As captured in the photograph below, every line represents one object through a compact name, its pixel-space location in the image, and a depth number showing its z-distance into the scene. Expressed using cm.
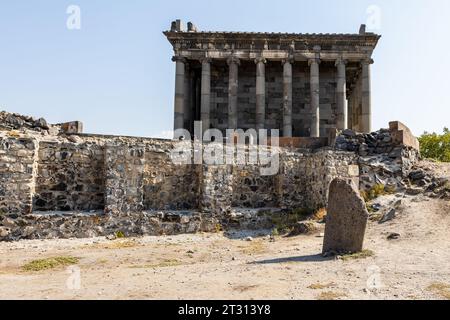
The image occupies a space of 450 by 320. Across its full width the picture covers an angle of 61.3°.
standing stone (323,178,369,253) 751
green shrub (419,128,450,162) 3462
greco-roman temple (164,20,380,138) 2255
